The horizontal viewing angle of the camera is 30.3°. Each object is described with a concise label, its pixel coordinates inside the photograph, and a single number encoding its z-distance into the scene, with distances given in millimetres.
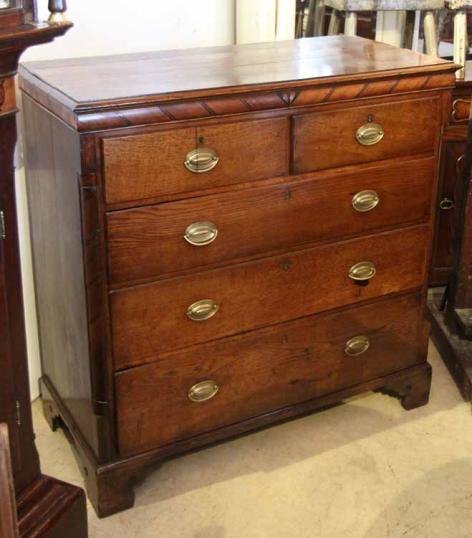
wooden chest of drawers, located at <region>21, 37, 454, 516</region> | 1783
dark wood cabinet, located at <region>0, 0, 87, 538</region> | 1389
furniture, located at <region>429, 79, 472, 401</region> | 2457
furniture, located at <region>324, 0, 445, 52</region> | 2732
